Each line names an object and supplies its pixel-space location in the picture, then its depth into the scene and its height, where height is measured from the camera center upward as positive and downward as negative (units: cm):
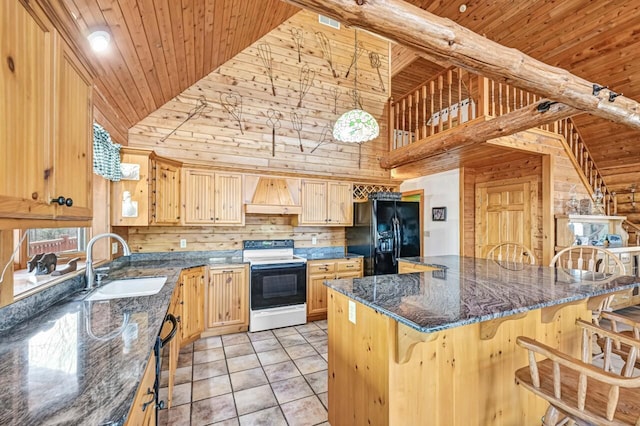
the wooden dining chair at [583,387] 111 -82
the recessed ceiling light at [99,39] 183 +113
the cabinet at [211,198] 376 +24
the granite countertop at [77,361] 77 -53
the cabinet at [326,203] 442 +19
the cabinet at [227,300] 358 -108
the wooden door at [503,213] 473 +2
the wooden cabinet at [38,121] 89 +36
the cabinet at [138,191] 307 +27
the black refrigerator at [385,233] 438 -29
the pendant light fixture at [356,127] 382 +118
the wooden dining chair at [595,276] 200 -45
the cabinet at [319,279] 410 -93
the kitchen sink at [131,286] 219 -60
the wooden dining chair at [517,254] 471 -66
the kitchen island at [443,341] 141 -74
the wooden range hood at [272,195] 407 +29
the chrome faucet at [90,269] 210 -40
